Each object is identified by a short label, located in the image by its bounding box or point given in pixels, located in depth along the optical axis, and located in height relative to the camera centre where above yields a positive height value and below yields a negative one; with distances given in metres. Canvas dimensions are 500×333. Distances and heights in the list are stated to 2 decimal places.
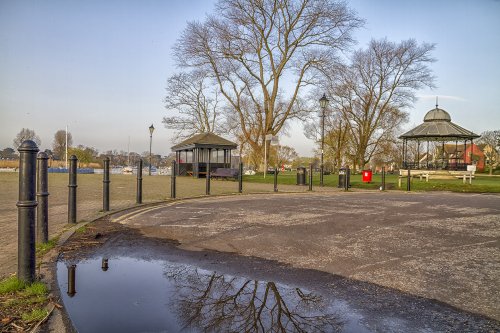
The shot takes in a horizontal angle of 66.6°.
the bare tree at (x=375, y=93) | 37.94 +7.71
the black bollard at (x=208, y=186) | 12.91 -0.67
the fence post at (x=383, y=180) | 17.07 -0.57
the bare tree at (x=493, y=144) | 56.78 +3.78
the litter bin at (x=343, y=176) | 16.99 -0.42
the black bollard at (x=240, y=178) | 13.99 -0.42
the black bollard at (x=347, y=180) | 16.86 -0.55
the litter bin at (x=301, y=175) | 19.62 -0.41
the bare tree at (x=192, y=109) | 38.80 +6.07
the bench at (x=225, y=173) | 24.70 -0.42
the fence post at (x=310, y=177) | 14.57 -0.40
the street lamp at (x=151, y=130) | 36.59 +3.45
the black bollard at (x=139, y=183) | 9.16 -0.42
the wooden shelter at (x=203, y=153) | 30.42 +1.08
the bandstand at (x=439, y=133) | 24.83 +2.32
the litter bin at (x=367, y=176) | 20.92 -0.45
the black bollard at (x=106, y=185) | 7.55 -0.41
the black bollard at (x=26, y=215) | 3.12 -0.43
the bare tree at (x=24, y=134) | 70.38 +5.82
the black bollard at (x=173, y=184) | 11.30 -0.56
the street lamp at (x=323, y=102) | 20.56 +3.56
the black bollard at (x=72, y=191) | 6.16 -0.42
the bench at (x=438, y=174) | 21.45 -0.30
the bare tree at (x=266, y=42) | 28.33 +9.64
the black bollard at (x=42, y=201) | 4.62 -0.44
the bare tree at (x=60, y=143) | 75.62 +4.51
